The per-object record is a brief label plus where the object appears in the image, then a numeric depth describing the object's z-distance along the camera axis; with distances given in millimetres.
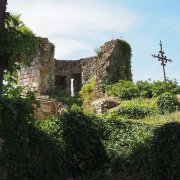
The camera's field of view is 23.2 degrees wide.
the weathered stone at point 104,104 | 23562
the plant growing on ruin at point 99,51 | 28477
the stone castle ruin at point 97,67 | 27375
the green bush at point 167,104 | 20781
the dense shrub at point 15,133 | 9969
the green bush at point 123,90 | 24875
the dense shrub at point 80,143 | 12703
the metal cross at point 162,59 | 23234
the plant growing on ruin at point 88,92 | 27172
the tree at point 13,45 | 10242
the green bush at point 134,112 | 20970
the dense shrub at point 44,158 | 10812
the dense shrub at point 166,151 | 10389
